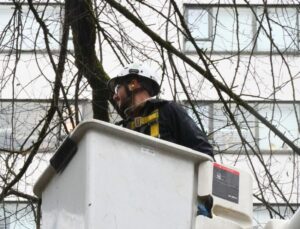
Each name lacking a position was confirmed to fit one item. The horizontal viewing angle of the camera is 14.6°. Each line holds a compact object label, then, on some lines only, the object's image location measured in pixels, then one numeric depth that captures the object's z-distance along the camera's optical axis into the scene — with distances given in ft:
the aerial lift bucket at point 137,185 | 12.09
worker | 17.19
